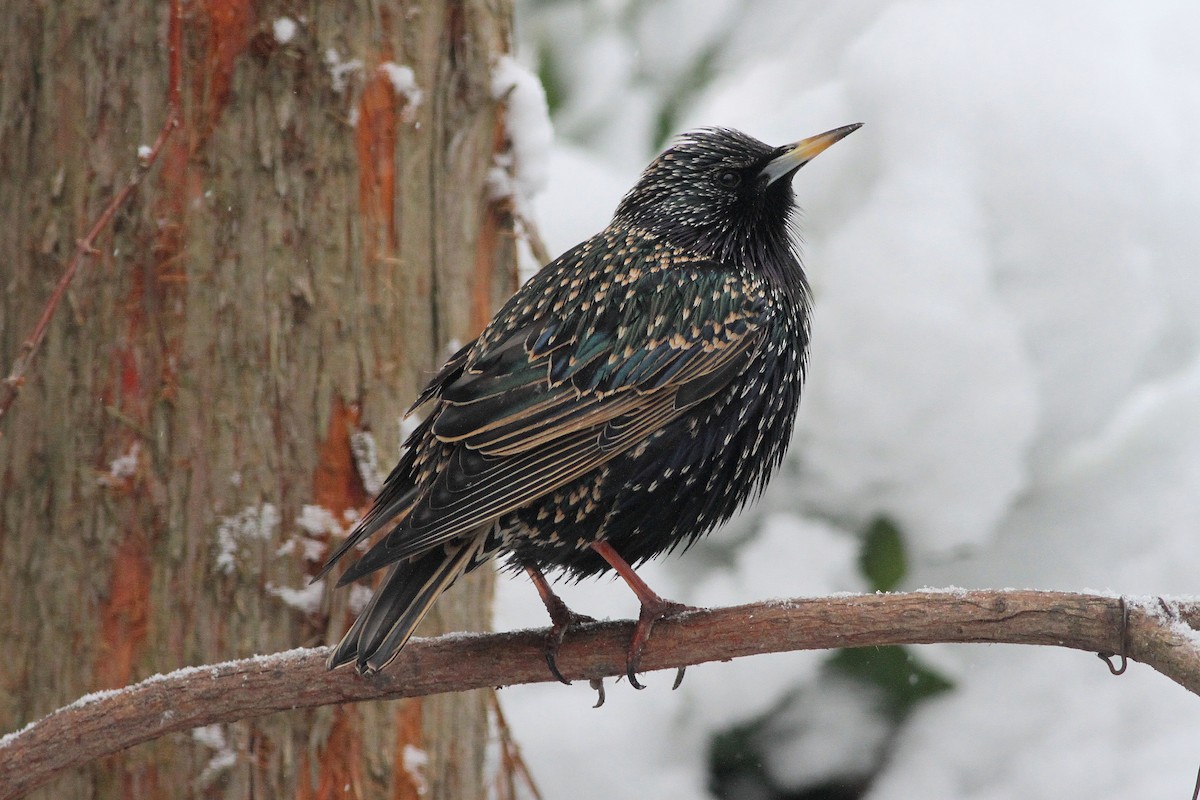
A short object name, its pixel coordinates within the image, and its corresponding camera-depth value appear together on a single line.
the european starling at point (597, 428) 4.95
